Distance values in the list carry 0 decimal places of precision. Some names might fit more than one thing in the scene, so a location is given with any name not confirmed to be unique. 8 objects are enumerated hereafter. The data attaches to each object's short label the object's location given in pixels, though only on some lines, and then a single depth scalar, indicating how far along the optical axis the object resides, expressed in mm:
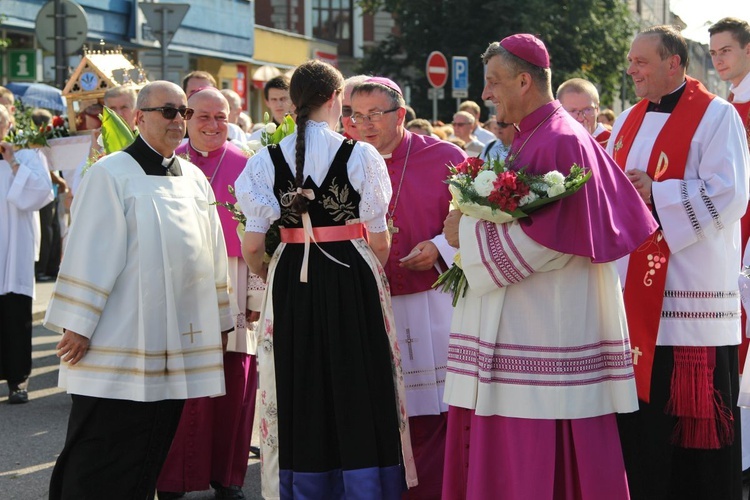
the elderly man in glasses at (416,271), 6309
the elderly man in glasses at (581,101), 8422
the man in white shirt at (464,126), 15453
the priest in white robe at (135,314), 5301
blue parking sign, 22766
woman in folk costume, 5371
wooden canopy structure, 9227
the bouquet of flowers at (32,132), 9617
